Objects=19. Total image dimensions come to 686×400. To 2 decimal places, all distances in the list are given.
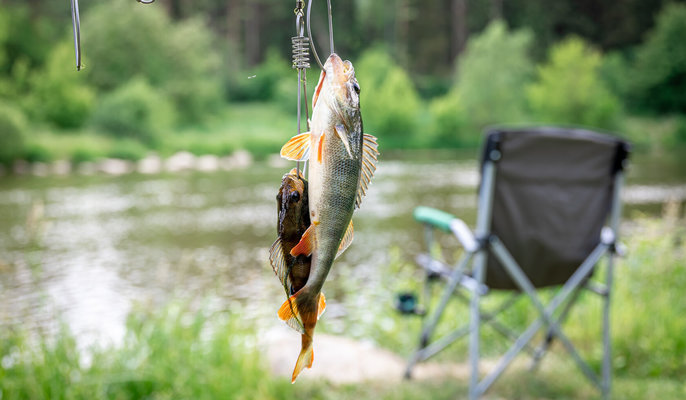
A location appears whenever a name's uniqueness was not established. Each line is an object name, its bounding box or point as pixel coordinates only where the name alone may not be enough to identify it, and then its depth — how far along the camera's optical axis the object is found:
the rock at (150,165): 22.06
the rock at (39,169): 20.78
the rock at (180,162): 22.81
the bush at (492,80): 32.41
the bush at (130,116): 25.34
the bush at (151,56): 30.41
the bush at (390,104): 26.58
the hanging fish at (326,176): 0.75
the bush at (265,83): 31.48
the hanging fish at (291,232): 0.80
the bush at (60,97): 26.66
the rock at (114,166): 21.65
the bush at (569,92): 33.03
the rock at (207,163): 22.77
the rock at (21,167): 21.11
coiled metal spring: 0.74
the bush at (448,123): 29.16
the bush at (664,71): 35.44
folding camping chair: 3.48
